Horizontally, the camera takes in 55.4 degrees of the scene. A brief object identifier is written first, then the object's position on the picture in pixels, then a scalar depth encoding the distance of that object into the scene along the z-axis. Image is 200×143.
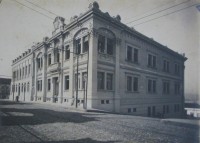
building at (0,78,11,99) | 55.67
